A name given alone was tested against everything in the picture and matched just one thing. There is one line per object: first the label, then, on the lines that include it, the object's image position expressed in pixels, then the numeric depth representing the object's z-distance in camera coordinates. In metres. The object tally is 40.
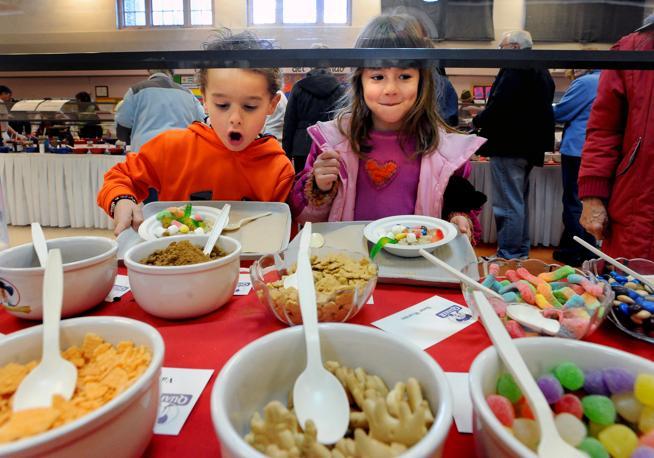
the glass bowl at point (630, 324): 0.57
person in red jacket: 1.19
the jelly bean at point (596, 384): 0.39
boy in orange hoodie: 1.35
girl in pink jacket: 1.17
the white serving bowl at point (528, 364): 0.32
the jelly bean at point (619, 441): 0.34
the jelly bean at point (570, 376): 0.40
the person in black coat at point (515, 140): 2.57
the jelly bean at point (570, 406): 0.38
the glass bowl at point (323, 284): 0.58
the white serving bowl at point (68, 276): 0.58
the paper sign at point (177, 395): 0.42
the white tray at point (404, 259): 0.77
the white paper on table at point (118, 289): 0.71
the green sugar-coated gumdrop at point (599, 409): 0.37
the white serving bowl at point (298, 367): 0.35
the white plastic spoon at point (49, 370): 0.39
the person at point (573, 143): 2.77
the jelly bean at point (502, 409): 0.34
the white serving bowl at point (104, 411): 0.29
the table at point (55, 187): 3.43
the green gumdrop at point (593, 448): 0.33
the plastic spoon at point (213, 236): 0.73
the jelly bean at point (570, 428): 0.34
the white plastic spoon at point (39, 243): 0.63
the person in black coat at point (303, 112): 2.15
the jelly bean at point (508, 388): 0.38
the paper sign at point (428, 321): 0.60
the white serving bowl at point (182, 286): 0.60
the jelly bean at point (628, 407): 0.37
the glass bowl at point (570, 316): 0.55
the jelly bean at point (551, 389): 0.38
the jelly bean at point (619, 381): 0.39
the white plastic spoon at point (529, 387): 0.32
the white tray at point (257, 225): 0.95
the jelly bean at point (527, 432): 0.33
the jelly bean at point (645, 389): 0.36
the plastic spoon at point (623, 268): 0.65
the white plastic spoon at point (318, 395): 0.38
